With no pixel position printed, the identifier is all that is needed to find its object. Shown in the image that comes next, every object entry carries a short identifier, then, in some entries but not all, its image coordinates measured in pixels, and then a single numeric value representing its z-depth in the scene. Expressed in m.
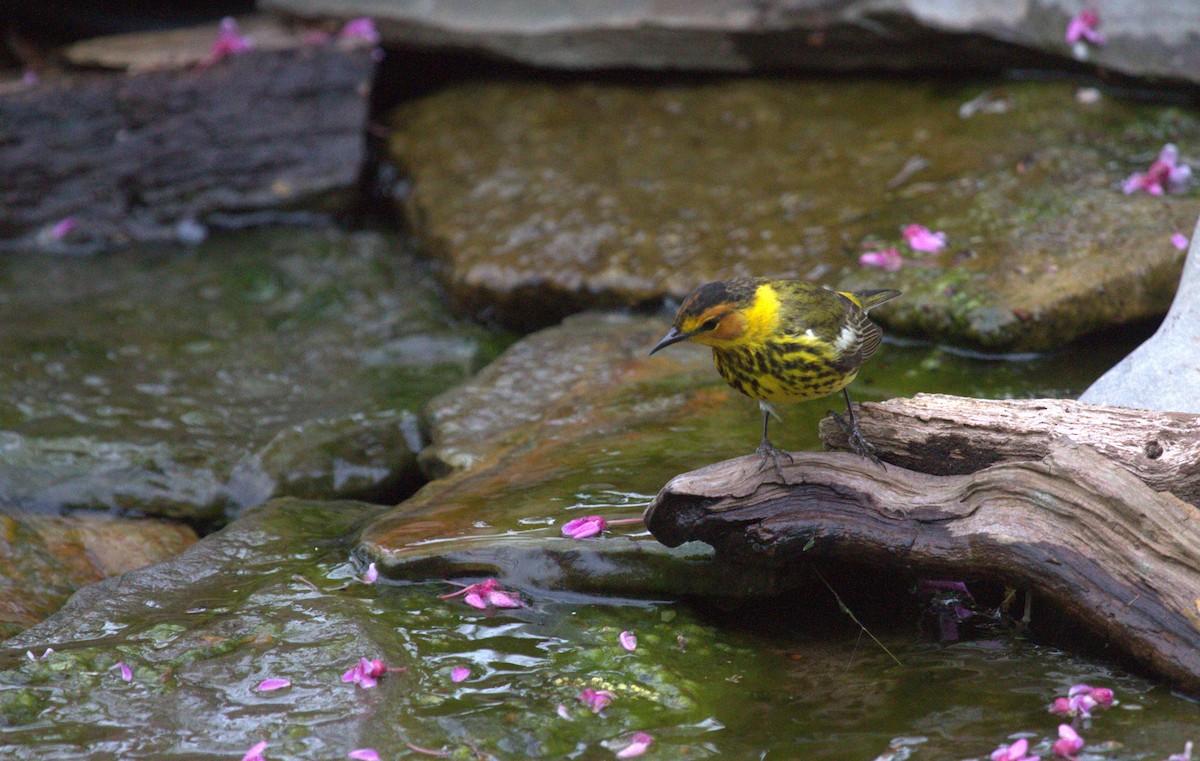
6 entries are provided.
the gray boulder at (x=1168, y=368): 8.15
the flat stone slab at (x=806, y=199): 10.43
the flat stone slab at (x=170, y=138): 14.59
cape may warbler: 7.21
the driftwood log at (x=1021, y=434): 6.92
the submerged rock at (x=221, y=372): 10.05
